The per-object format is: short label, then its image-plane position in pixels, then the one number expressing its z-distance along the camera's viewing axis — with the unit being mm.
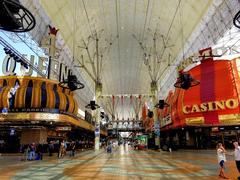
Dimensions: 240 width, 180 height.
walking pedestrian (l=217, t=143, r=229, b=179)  7649
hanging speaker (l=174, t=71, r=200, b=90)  10869
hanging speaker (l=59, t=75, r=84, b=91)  11270
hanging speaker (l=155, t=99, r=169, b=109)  18565
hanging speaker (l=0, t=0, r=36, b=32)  3627
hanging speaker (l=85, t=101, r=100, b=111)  18742
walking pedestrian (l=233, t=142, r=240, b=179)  6782
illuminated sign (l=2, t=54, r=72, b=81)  17067
